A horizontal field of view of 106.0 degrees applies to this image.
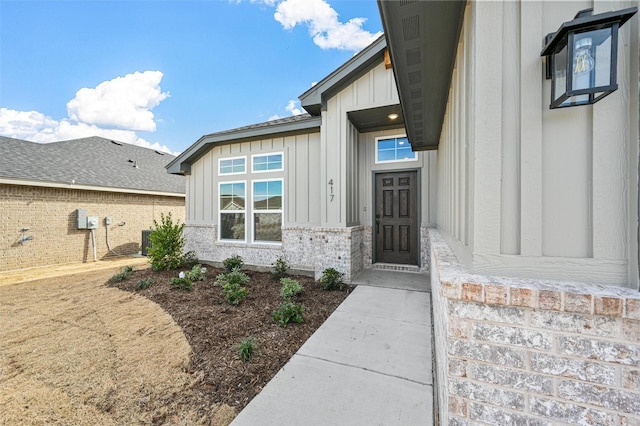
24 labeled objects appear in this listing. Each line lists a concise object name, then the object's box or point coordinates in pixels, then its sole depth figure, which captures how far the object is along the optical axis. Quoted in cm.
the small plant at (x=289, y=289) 436
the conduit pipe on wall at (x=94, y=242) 865
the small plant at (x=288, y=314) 347
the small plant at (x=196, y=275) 576
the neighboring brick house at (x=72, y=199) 712
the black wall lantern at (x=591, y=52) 95
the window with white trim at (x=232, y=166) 704
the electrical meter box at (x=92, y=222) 848
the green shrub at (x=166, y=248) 648
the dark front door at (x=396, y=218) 584
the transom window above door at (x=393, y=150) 581
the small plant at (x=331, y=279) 498
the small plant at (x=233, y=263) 661
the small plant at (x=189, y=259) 720
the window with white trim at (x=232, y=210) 708
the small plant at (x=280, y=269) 602
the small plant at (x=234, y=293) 432
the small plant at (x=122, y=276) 577
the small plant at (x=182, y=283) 512
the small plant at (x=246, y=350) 268
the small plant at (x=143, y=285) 518
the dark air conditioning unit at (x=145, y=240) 916
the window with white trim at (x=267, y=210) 662
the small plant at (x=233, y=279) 521
